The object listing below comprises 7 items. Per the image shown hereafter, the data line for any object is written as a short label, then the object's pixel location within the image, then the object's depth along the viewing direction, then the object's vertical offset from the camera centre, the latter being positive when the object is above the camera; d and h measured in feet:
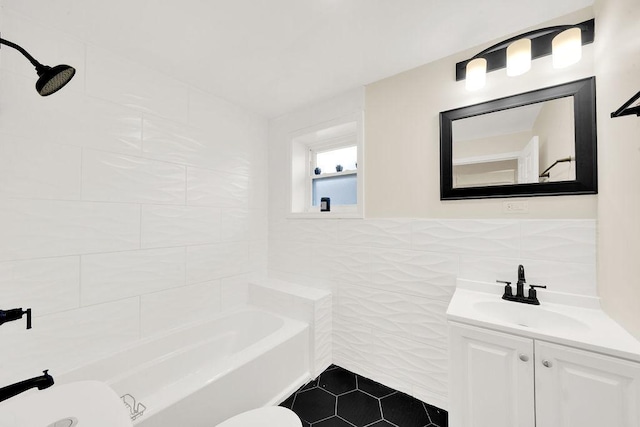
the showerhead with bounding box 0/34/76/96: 3.17 +1.82
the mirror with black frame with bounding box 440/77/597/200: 4.31 +1.36
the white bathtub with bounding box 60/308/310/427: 4.09 -3.19
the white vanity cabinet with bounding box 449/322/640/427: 3.03 -2.28
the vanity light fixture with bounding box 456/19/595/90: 4.16 +3.00
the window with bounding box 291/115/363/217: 7.89 +1.65
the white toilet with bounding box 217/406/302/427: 3.69 -3.07
